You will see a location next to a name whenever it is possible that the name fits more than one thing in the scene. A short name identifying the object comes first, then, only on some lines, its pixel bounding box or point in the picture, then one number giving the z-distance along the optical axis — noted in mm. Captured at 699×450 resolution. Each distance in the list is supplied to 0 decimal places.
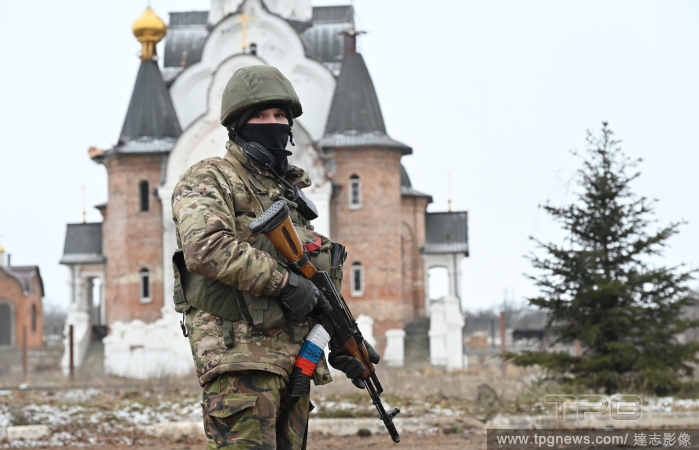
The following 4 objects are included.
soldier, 4289
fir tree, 14430
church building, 33688
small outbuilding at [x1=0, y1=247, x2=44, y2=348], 53209
